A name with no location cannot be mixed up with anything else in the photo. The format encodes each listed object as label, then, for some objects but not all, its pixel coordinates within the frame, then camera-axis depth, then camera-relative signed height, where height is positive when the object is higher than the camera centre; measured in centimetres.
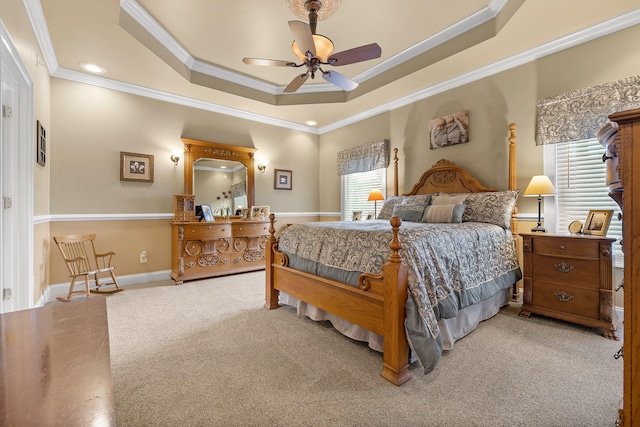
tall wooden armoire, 96 -14
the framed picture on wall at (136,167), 396 +65
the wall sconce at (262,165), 527 +88
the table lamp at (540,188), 279 +23
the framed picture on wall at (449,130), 374 +111
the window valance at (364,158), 478 +98
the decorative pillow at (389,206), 401 +9
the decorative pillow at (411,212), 339 +1
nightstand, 231 -58
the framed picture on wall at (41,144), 276 +70
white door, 225 +21
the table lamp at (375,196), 451 +27
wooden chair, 321 -56
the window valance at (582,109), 255 +98
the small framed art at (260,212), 491 +1
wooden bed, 173 -62
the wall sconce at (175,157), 433 +85
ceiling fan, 242 +142
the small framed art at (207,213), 442 +0
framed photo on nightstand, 247 -9
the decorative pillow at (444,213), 301 -1
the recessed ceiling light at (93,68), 340 +176
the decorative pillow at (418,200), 356 +17
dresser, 400 -52
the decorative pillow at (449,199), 328 +16
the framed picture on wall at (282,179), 551 +65
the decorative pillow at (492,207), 298 +6
